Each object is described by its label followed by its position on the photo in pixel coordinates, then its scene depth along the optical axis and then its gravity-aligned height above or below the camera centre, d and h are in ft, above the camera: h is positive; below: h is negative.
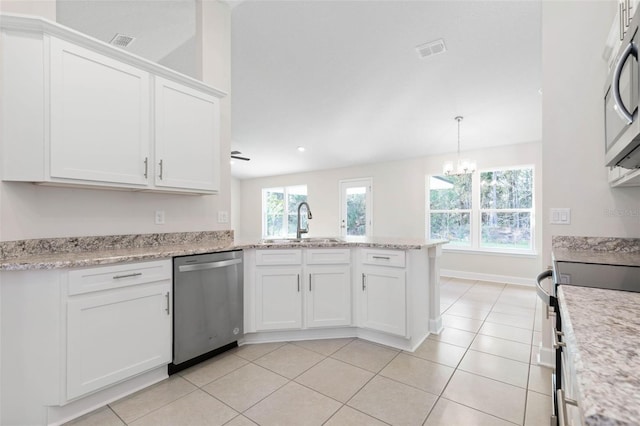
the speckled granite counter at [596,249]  5.26 -0.80
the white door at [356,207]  21.54 +0.59
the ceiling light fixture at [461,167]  13.83 +2.33
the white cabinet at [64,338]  5.06 -2.28
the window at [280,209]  26.81 +0.56
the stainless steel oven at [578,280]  3.43 -0.85
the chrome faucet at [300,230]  10.17 -0.54
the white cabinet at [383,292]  8.04 -2.27
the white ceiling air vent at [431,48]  10.29 +6.12
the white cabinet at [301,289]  8.45 -2.22
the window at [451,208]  17.80 +0.42
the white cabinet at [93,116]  5.56 +2.24
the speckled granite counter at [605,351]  1.17 -0.82
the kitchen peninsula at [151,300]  5.10 -2.06
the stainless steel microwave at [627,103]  2.97 +1.28
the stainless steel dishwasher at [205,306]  6.74 -2.30
